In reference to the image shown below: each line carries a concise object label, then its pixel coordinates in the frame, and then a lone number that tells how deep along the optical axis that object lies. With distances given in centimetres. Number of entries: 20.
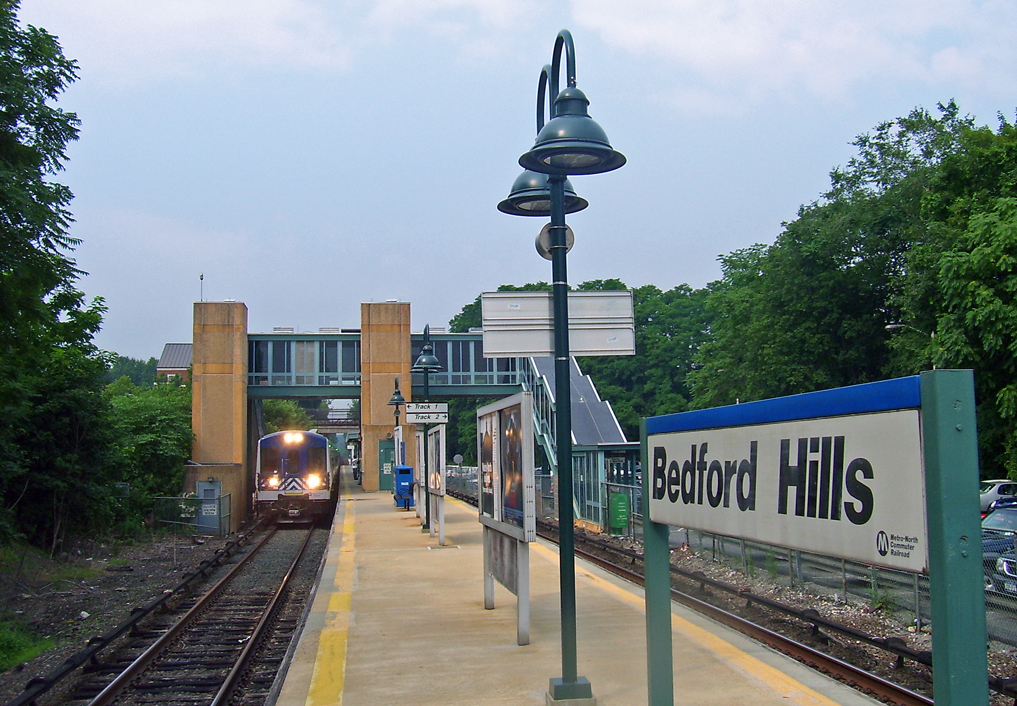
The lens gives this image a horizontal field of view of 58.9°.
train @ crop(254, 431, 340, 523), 3033
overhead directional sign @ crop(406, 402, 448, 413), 2081
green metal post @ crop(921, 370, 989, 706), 289
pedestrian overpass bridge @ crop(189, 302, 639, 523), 4578
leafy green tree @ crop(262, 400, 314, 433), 7174
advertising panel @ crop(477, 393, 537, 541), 800
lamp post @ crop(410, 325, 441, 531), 2361
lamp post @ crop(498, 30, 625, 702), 649
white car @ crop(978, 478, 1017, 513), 2673
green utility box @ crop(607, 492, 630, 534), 2034
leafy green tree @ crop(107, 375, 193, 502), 3325
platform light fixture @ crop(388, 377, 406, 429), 2967
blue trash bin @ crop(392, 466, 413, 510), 2958
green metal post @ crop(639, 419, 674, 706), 507
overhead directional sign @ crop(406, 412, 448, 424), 2053
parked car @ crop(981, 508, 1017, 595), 1043
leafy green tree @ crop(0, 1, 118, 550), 1160
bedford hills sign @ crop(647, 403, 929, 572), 310
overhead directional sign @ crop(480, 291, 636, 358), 683
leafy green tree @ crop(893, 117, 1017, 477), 2366
